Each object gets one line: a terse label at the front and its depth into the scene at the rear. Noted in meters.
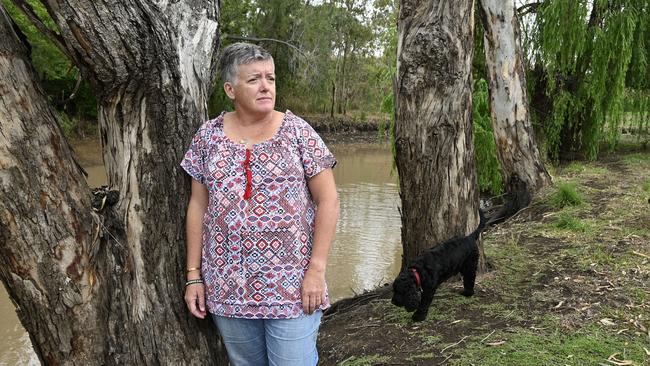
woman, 2.36
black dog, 3.76
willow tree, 9.85
